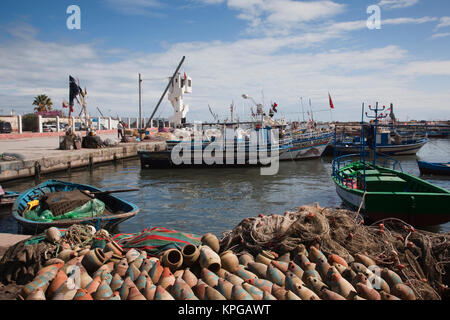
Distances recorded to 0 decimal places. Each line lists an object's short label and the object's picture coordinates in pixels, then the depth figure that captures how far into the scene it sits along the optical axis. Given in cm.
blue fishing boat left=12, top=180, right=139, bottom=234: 822
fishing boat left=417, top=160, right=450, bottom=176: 1991
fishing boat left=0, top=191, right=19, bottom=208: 1190
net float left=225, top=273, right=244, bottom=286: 465
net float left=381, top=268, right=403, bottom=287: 483
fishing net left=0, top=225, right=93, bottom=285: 544
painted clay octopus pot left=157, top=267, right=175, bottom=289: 462
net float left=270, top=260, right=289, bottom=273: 509
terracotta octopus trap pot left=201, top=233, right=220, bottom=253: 582
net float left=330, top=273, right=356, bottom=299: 443
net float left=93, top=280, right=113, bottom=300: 431
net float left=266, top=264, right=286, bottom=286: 479
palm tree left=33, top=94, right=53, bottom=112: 6306
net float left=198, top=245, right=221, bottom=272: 500
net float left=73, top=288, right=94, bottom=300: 415
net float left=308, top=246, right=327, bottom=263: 526
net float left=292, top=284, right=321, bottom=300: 430
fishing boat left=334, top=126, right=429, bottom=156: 3194
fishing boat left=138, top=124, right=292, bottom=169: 2295
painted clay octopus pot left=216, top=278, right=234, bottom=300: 435
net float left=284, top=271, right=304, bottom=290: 457
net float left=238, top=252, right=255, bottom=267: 539
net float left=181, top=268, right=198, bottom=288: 471
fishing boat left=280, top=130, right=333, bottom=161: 2681
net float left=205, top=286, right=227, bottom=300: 428
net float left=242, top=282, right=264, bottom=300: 430
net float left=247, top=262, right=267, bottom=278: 503
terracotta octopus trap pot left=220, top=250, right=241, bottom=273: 513
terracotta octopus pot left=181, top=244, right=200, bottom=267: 509
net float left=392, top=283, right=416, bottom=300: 453
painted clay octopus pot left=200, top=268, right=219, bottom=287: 466
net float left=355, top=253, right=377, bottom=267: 534
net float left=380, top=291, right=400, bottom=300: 431
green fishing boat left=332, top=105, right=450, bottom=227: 882
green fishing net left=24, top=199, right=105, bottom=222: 875
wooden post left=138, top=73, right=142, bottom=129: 3649
